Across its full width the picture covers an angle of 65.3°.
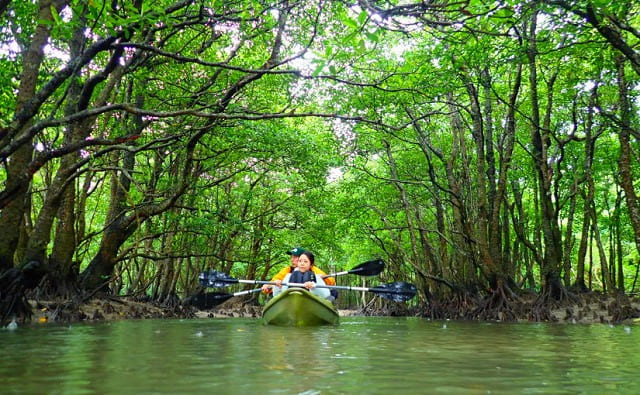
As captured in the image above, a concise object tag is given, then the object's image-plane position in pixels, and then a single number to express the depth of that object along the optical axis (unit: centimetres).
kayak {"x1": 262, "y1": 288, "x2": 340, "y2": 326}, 795
